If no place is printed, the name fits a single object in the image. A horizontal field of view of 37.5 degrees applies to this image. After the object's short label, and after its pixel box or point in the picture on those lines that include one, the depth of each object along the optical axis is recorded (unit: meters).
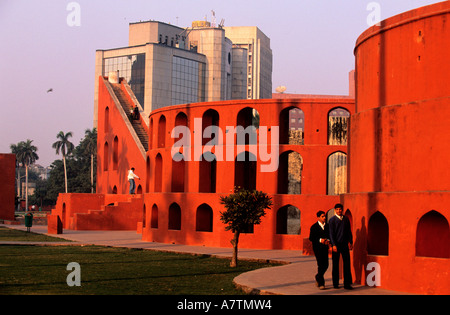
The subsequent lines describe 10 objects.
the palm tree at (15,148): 127.88
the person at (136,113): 48.94
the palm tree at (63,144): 106.19
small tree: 20.23
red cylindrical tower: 13.95
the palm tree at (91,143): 100.43
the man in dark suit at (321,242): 14.60
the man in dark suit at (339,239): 14.70
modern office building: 113.56
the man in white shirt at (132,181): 39.49
